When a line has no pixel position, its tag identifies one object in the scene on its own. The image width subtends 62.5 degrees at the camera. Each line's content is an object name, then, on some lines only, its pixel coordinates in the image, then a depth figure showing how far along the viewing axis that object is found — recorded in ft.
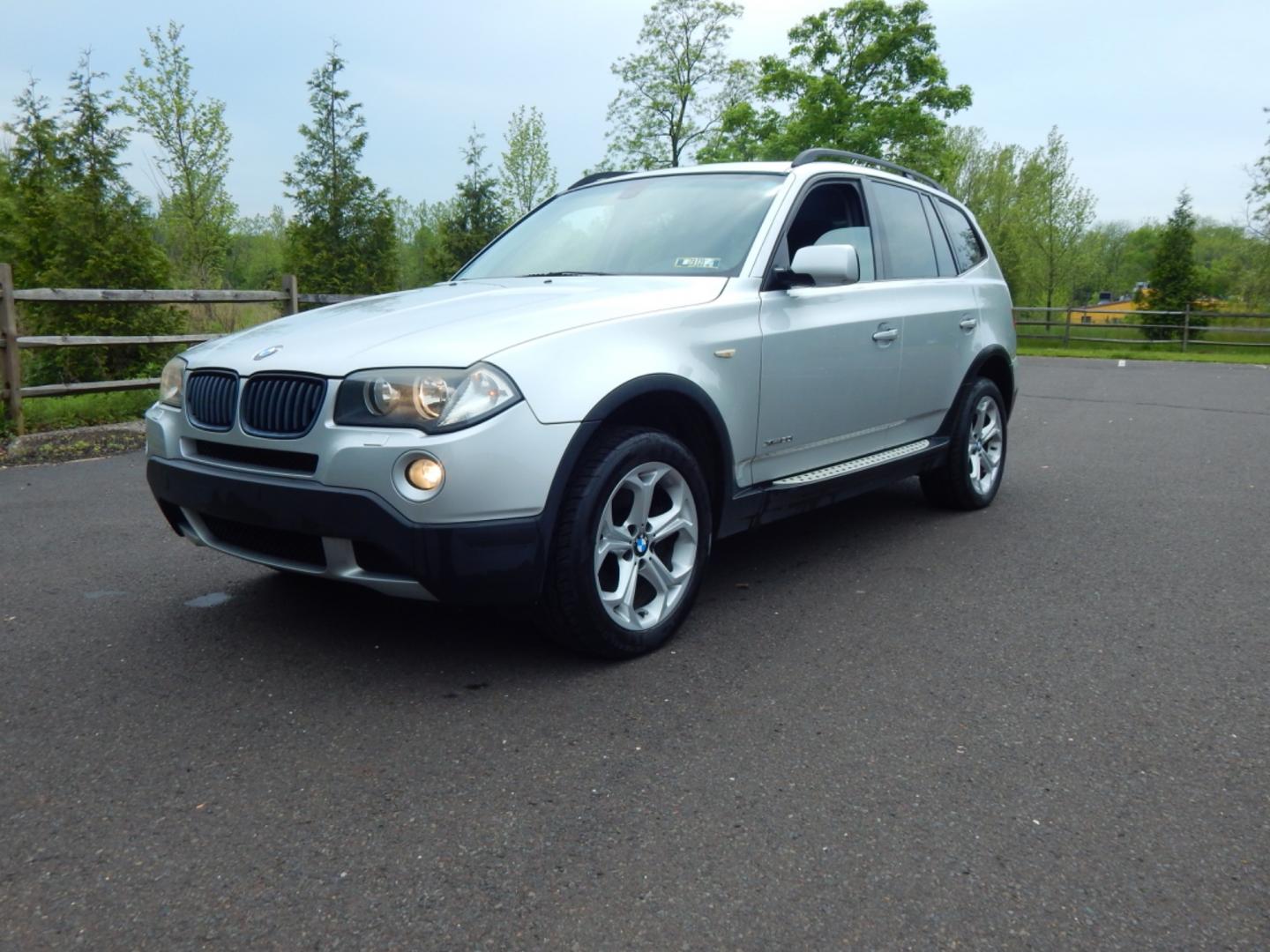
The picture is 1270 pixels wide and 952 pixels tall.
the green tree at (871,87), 104.06
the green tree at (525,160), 108.17
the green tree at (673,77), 128.47
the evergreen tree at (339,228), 56.03
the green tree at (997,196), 155.53
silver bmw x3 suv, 10.07
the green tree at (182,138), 80.43
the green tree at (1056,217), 144.66
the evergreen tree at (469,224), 67.21
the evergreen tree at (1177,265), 119.96
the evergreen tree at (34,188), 43.62
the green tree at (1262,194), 127.75
